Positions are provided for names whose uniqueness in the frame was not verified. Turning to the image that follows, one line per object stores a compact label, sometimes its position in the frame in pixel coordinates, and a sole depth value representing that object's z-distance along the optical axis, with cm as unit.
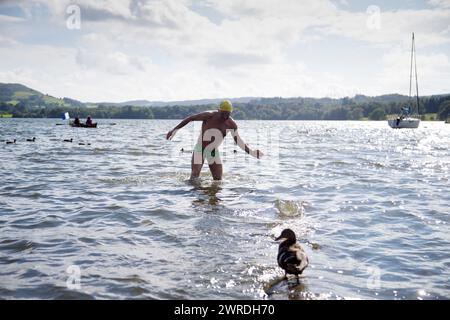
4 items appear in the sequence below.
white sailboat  8850
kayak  6088
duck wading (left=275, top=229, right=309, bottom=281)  545
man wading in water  1302
